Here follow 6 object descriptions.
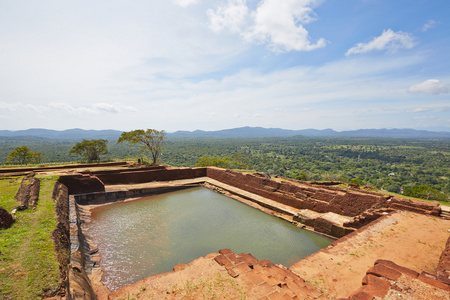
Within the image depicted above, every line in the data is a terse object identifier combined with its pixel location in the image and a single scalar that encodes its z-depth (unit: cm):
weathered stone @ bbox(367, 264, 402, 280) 427
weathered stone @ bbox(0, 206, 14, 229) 538
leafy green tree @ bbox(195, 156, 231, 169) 3406
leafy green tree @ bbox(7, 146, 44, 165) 2656
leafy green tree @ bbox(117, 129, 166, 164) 2470
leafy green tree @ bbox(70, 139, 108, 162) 2610
